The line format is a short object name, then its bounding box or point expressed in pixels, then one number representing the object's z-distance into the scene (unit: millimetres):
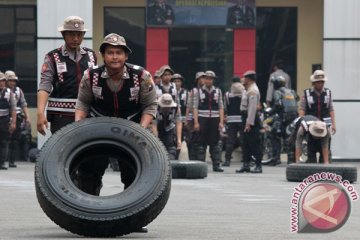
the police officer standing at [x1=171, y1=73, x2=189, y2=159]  27469
